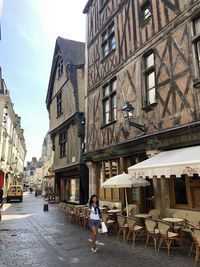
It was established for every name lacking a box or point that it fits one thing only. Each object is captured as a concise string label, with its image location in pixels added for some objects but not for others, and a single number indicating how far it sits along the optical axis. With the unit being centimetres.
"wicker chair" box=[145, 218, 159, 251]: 582
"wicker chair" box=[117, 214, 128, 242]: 683
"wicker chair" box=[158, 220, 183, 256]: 546
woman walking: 606
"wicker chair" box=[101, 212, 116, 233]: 781
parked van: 2406
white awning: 515
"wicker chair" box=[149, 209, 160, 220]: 720
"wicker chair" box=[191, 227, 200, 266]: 464
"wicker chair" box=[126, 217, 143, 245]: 643
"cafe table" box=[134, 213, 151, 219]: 696
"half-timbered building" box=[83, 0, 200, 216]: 686
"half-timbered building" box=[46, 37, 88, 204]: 1489
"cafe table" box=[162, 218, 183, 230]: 594
